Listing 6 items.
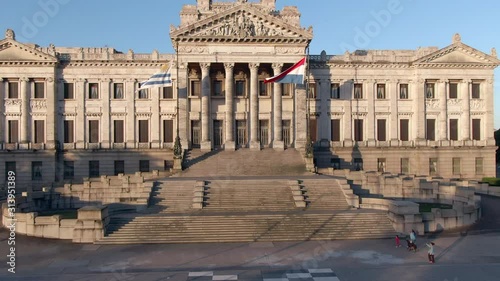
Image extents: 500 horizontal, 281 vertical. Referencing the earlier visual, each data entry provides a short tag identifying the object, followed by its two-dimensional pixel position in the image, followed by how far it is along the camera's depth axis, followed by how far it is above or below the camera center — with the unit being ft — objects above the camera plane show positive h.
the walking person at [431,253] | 76.53 -19.46
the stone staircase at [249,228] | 94.79 -19.02
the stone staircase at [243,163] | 154.51 -7.54
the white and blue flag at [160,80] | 153.79 +22.05
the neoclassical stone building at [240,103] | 176.14 +17.36
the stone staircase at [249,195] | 115.03 -14.45
